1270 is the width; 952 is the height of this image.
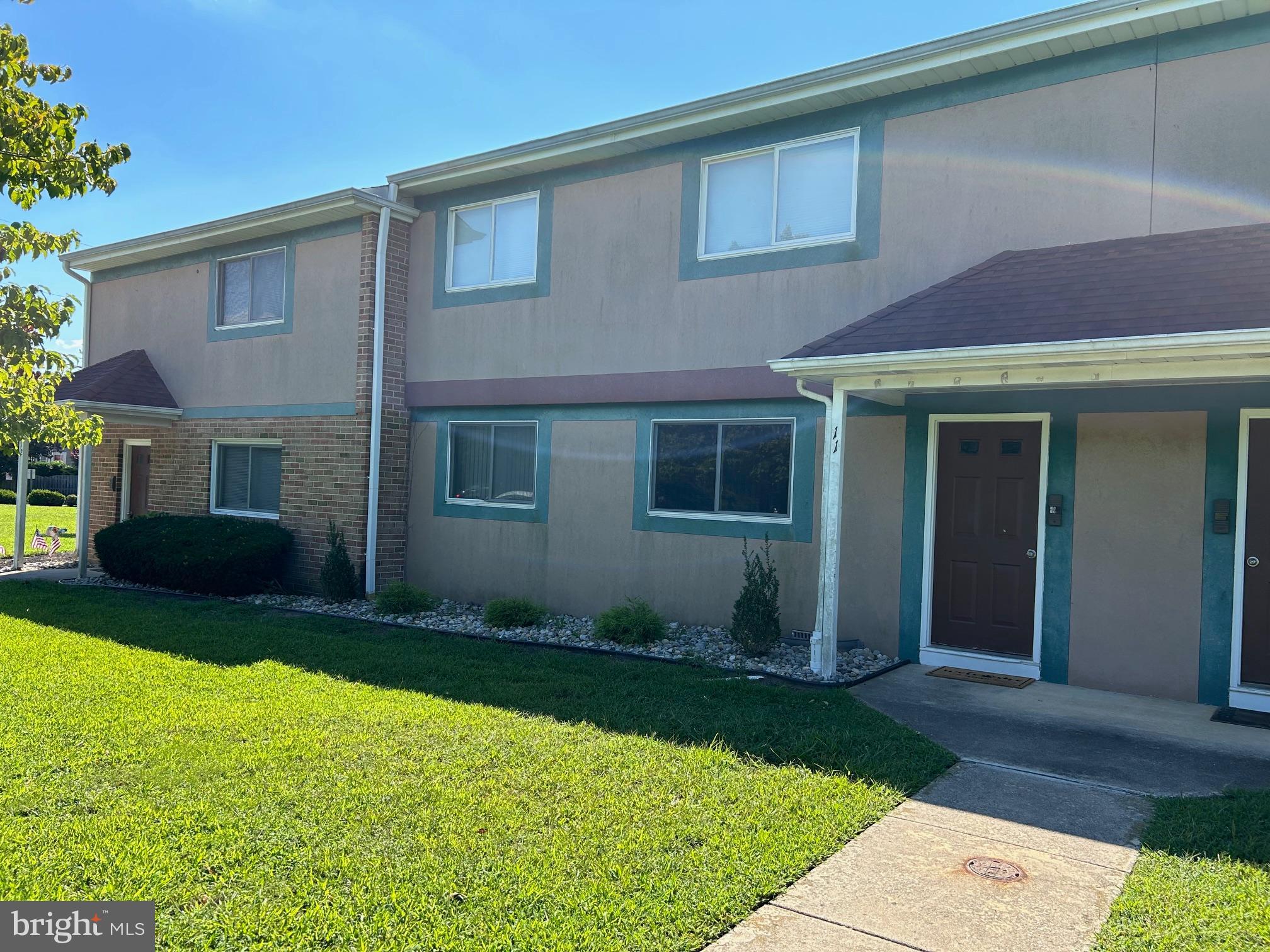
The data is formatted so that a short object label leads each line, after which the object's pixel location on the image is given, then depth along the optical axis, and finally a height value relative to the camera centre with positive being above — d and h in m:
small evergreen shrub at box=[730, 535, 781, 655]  9.07 -1.30
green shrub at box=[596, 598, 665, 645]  9.83 -1.56
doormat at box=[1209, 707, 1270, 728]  7.11 -1.68
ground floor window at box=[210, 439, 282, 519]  14.56 -0.25
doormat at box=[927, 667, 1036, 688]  8.34 -1.69
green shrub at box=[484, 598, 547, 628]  10.87 -1.65
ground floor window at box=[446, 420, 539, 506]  12.05 +0.11
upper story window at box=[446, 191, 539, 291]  12.06 +3.01
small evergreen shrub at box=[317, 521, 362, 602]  12.45 -1.48
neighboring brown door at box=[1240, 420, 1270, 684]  7.54 -0.51
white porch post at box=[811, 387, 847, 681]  8.35 -0.62
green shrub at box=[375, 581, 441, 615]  11.67 -1.64
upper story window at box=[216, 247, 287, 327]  14.54 +2.76
